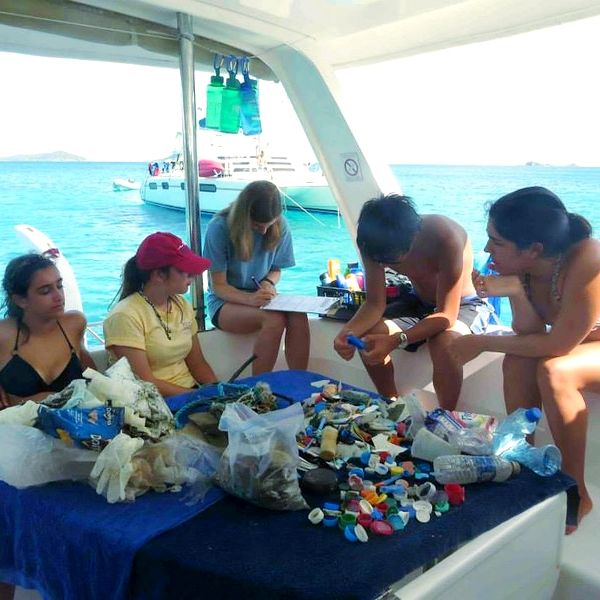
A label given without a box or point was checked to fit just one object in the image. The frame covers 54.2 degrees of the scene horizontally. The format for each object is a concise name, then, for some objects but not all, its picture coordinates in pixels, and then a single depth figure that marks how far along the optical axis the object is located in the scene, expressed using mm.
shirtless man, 2053
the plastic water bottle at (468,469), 1261
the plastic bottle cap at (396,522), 1109
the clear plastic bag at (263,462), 1176
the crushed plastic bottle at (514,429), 1423
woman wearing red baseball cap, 2041
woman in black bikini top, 1913
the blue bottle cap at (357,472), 1301
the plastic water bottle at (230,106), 3035
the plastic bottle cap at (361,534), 1066
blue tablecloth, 977
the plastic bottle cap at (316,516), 1126
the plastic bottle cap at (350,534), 1071
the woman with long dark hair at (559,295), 1738
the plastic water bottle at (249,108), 3072
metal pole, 2742
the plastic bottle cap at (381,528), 1091
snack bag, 1233
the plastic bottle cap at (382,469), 1312
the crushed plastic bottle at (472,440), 1367
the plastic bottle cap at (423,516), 1136
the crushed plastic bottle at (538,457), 1348
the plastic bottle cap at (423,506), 1168
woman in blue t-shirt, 2707
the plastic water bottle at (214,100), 3025
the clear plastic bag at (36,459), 1263
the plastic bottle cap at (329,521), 1116
